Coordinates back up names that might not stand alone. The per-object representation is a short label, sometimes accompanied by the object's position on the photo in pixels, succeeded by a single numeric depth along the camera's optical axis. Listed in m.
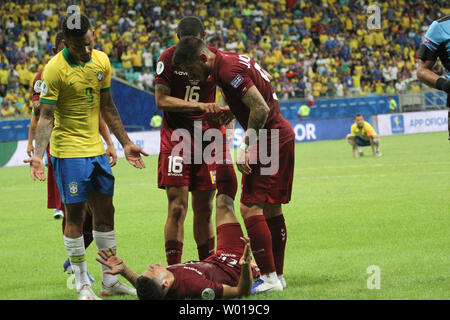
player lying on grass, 10.78
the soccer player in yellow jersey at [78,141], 12.08
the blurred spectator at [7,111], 55.84
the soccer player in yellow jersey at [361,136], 45.53
